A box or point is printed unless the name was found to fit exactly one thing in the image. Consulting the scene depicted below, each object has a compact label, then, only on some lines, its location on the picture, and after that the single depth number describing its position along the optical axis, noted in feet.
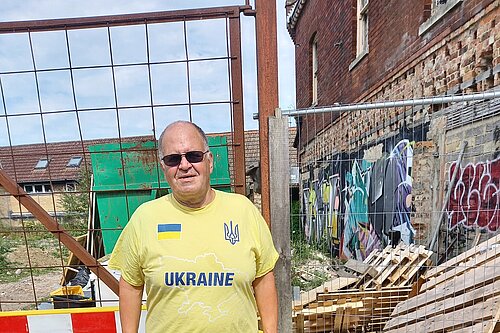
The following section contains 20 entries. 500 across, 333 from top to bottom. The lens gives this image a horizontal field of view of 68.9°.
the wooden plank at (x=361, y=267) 18.78
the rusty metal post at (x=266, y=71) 6.85
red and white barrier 7.56
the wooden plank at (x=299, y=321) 14.49
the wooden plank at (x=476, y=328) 10.44
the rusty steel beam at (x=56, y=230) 7.32
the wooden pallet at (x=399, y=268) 17.62
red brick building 14.25
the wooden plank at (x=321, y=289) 15.40
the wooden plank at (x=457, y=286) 12.07
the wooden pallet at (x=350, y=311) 14.75
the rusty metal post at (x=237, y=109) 6.88
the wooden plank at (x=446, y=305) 11.33
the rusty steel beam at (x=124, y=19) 6.82
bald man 5.08
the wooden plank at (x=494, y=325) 10.21
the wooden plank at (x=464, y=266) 12.82
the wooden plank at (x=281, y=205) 7.25
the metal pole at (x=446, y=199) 15.79
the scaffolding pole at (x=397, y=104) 7.69
